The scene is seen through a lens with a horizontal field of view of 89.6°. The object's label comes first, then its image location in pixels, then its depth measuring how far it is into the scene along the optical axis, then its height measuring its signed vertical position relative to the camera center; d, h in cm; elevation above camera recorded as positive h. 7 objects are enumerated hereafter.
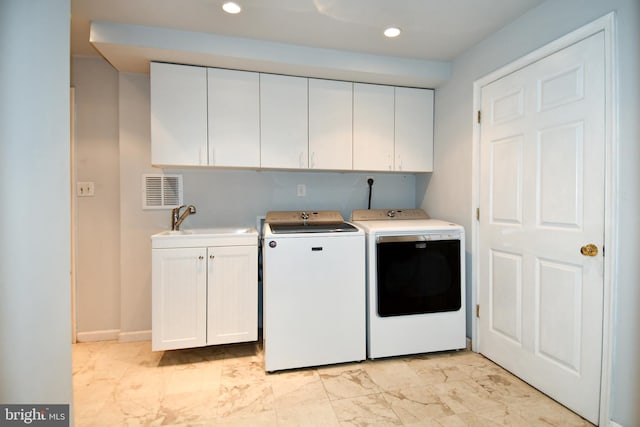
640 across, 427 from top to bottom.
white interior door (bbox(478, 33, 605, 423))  162 -8
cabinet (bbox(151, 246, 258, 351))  223 -63
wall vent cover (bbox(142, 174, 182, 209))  266 +14
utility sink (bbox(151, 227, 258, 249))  222 -22
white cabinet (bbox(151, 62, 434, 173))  236 +68
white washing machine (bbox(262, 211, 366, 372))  214 -60
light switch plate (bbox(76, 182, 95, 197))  263 +15
